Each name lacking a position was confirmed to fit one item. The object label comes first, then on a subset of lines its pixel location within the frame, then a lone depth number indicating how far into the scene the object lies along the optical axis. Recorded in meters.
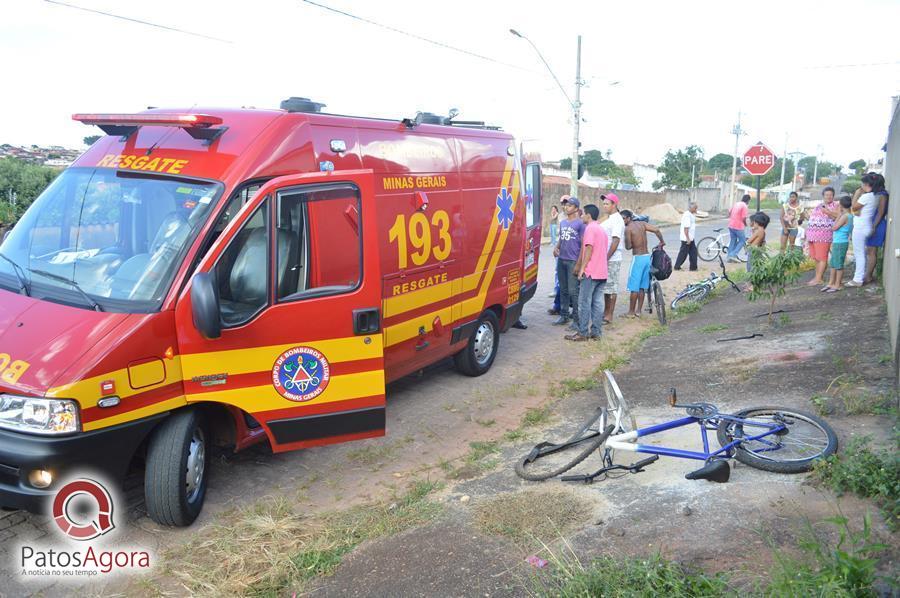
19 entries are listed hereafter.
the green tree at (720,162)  98.88
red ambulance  3.85
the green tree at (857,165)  87.25
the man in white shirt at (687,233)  15.20
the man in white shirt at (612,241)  9.91
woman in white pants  9.55
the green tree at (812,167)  117.12
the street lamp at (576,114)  25.99
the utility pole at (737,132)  50.81
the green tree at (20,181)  18.59
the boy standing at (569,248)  9.97
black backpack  10.80
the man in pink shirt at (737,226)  16.14
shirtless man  10.53
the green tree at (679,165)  61.56
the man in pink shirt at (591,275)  9.02
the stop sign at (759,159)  14.41
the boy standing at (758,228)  10.96
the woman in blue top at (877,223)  9.45
